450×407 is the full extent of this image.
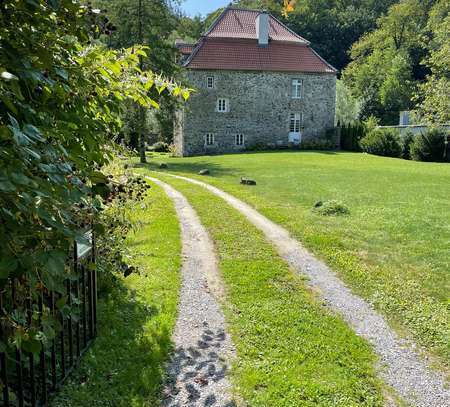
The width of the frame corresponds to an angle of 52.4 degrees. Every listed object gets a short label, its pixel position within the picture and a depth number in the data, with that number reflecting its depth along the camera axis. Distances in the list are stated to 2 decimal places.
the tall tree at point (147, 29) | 27.09
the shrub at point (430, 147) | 32.50
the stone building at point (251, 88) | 37.62
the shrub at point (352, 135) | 38.59
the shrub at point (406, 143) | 34.52
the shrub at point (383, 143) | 35.44
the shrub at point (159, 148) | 42.34
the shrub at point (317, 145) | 39.47
